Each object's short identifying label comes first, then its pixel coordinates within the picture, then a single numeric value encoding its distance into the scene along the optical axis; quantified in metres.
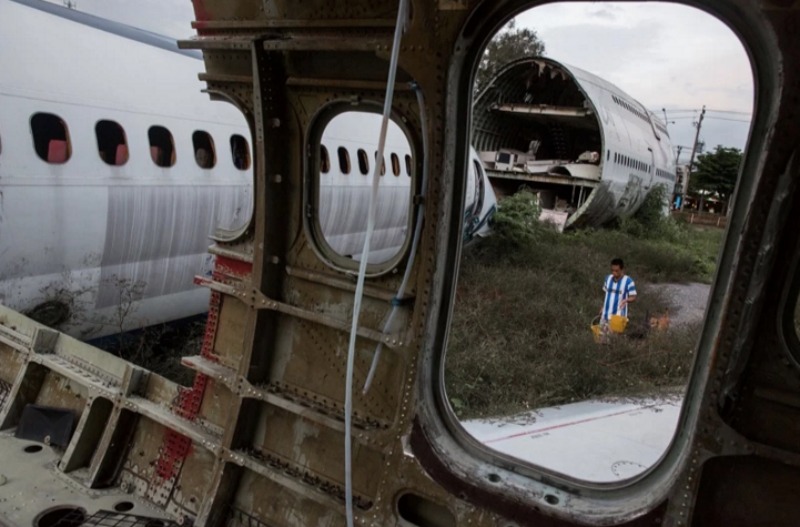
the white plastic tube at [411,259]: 2.86
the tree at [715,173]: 27.47
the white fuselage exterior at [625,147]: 17.36
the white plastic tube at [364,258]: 2.55
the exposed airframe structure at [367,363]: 2.16
